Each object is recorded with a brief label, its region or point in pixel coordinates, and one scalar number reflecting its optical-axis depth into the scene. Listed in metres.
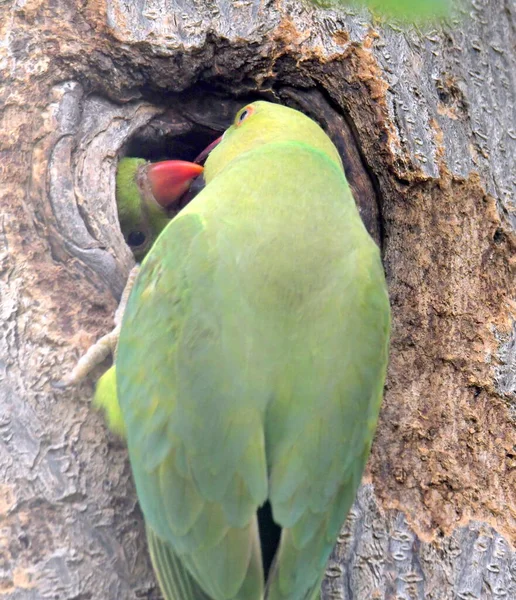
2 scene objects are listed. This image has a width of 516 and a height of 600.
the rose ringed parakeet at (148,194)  6.52
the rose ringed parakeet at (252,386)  3.65
